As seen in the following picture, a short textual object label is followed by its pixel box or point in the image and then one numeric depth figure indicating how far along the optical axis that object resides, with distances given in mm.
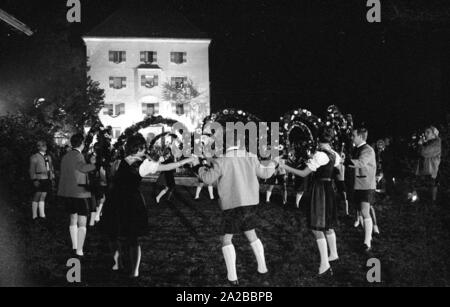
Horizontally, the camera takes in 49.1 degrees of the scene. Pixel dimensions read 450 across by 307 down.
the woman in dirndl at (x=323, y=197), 7059
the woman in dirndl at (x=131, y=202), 6641
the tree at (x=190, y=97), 45875
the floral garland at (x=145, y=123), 9828
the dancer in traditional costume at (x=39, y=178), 10648
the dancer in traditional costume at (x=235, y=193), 6664
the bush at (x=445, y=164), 11656
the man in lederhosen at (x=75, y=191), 7910
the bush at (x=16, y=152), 10961
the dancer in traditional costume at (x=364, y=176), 8266
